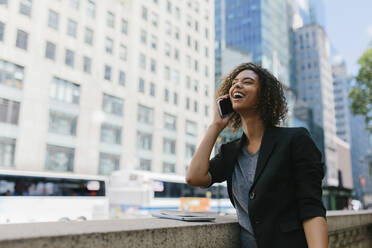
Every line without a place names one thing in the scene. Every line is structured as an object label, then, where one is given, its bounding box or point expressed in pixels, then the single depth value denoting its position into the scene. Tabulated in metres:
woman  1.31
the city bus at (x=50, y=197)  8.70
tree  15.90
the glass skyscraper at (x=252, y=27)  41.84
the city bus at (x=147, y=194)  12.11
